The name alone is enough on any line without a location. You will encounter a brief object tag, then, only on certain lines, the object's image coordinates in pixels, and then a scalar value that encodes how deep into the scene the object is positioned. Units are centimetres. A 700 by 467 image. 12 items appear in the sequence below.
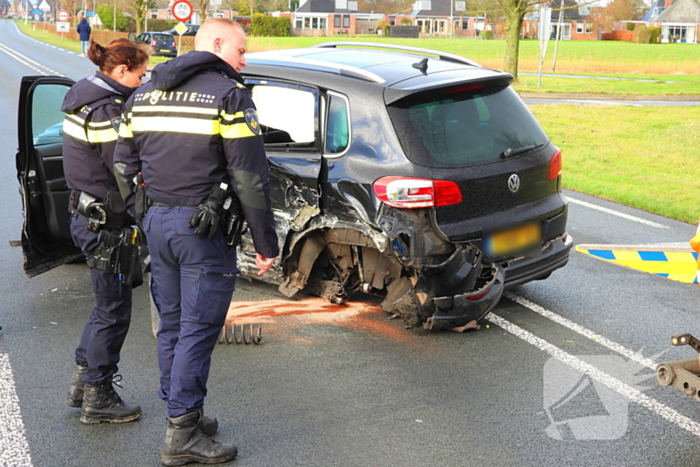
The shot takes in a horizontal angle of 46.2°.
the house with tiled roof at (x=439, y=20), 12600
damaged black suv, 522
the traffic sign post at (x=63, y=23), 5505
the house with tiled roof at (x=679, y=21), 11796
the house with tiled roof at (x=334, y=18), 11906
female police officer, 425
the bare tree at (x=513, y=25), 2784
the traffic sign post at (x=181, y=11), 2562
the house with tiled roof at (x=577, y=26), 12464
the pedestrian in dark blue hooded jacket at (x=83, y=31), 4131
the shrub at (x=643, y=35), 9506
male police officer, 365
